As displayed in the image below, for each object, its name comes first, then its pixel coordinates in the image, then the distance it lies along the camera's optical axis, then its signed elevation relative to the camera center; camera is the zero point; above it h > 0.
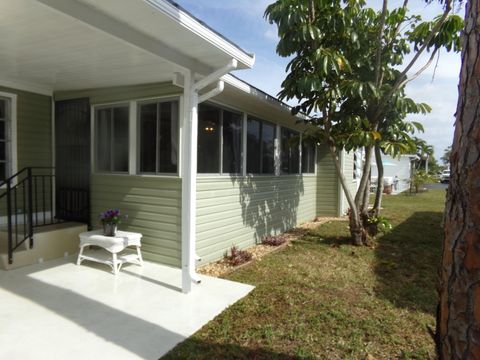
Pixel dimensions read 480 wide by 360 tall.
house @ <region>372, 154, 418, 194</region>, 26.16 +0.33
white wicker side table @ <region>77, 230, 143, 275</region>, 4.22 -0.95
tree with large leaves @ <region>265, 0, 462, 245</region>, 5.20 +1.85
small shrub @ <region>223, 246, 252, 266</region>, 5.04 -1.32
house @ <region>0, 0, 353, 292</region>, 3.14 +0.57
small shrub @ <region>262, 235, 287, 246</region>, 6.44 -1.33
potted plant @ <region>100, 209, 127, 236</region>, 4.45 -0.68
